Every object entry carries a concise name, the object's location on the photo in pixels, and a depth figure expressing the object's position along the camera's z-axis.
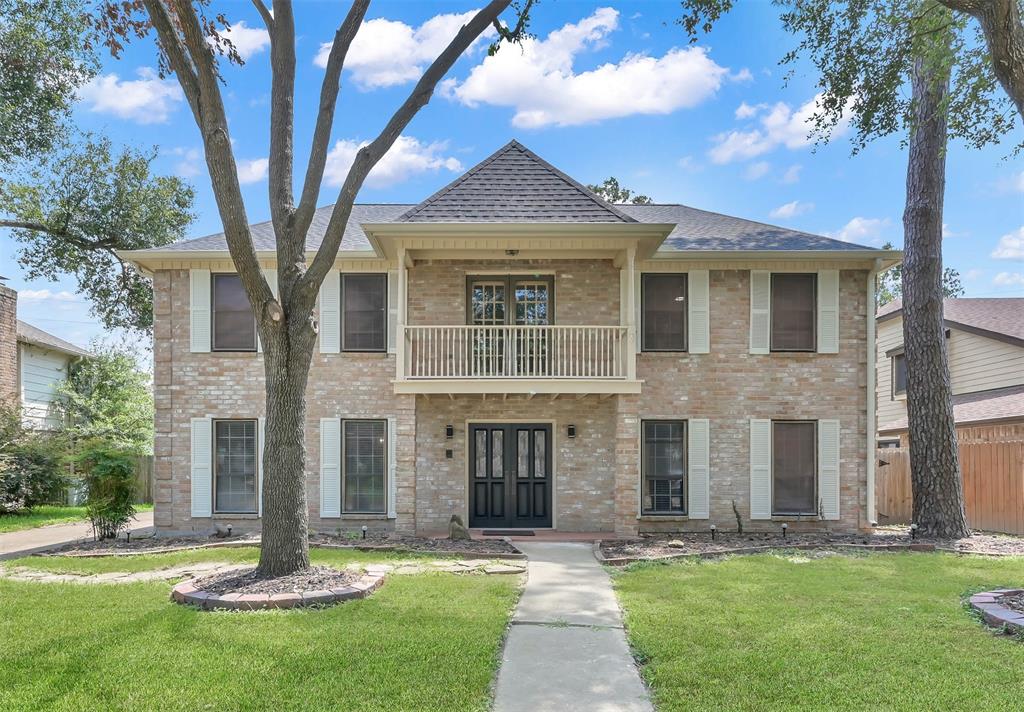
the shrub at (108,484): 10.75
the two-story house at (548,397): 12.32
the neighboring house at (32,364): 18.95
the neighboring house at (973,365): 15.11
